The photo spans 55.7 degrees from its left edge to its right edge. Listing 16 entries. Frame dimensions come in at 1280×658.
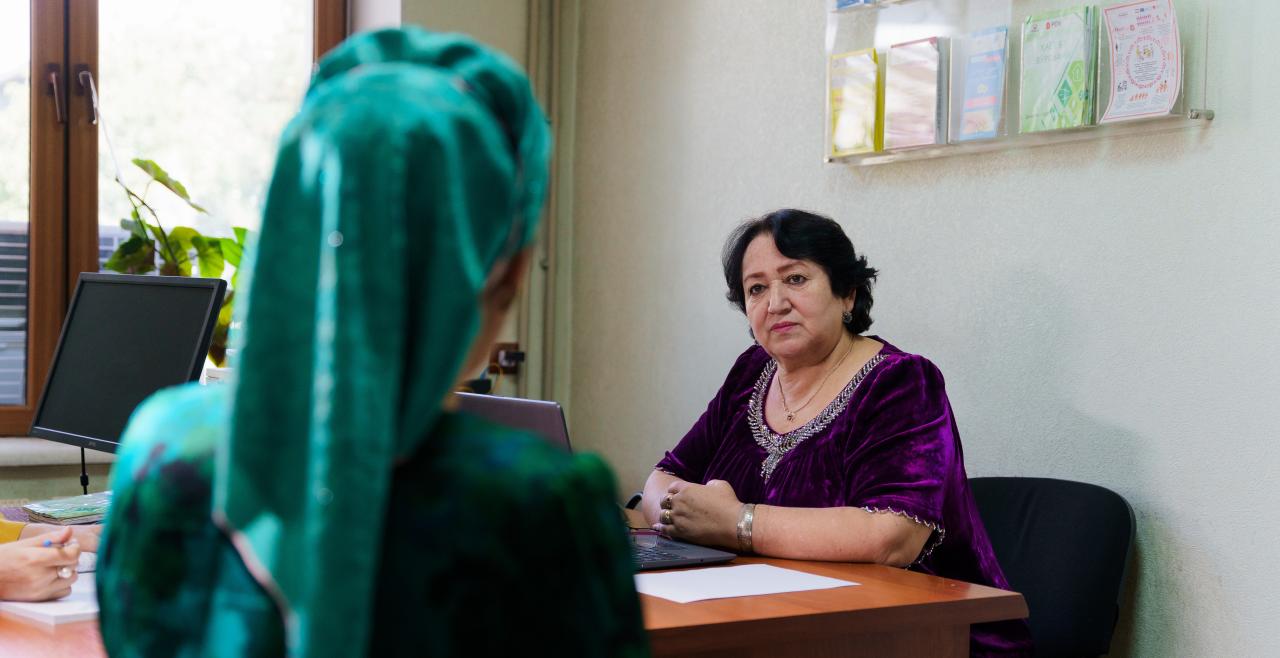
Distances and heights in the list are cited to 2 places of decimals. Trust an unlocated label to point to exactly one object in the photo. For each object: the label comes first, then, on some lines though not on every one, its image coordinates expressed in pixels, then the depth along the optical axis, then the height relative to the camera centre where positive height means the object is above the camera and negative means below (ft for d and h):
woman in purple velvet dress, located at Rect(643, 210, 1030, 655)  6.61 -0.90
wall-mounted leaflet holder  7.18 +1.51
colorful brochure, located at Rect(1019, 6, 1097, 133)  7.59 +1.48
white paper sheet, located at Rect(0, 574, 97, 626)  4.67 -1.29
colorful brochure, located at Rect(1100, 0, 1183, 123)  7.12 +1.46
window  11.14 +1.51
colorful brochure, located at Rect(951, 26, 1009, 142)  8.16 +1.50
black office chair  7.11 -1.55
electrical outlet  12.65 -0.72
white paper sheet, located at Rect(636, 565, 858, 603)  5.37 -1.34
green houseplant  10.72 +0.32
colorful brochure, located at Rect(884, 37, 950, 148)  8.62 +1.48
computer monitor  7.19 -0.41
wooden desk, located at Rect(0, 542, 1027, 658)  4.60 -1.36
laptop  6.19 -0.72
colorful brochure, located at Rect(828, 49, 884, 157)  9.12 +1.47
